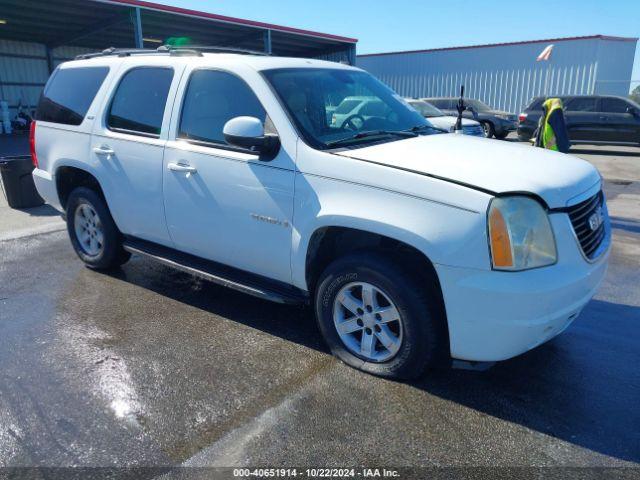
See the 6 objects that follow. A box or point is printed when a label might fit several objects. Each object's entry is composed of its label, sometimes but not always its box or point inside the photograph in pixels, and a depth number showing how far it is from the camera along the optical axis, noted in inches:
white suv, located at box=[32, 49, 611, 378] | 106.2
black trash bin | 304.7
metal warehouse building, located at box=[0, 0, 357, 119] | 689.6
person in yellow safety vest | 275.3
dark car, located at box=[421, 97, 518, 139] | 760.3
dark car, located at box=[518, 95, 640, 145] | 601.9
